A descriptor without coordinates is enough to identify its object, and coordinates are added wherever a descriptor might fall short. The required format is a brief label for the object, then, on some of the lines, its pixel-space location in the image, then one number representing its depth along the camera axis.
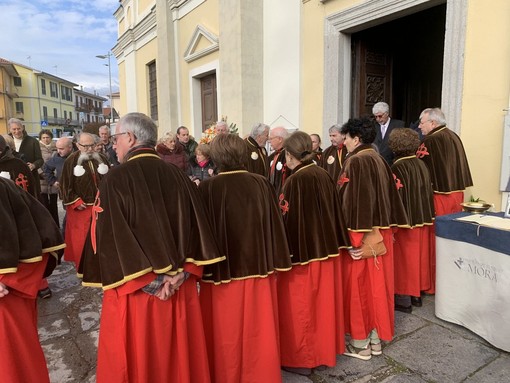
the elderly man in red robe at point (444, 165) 4.28
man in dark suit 5.44
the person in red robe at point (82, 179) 4.89
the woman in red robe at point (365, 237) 3.06
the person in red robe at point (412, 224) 3.78
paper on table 3.17
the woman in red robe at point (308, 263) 2.82
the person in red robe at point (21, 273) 2.07
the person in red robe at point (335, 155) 5.10
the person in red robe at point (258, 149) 5.39
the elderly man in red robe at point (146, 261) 1.99
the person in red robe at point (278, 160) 5.02
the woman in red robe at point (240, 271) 2.43
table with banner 3.10
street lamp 31.82
